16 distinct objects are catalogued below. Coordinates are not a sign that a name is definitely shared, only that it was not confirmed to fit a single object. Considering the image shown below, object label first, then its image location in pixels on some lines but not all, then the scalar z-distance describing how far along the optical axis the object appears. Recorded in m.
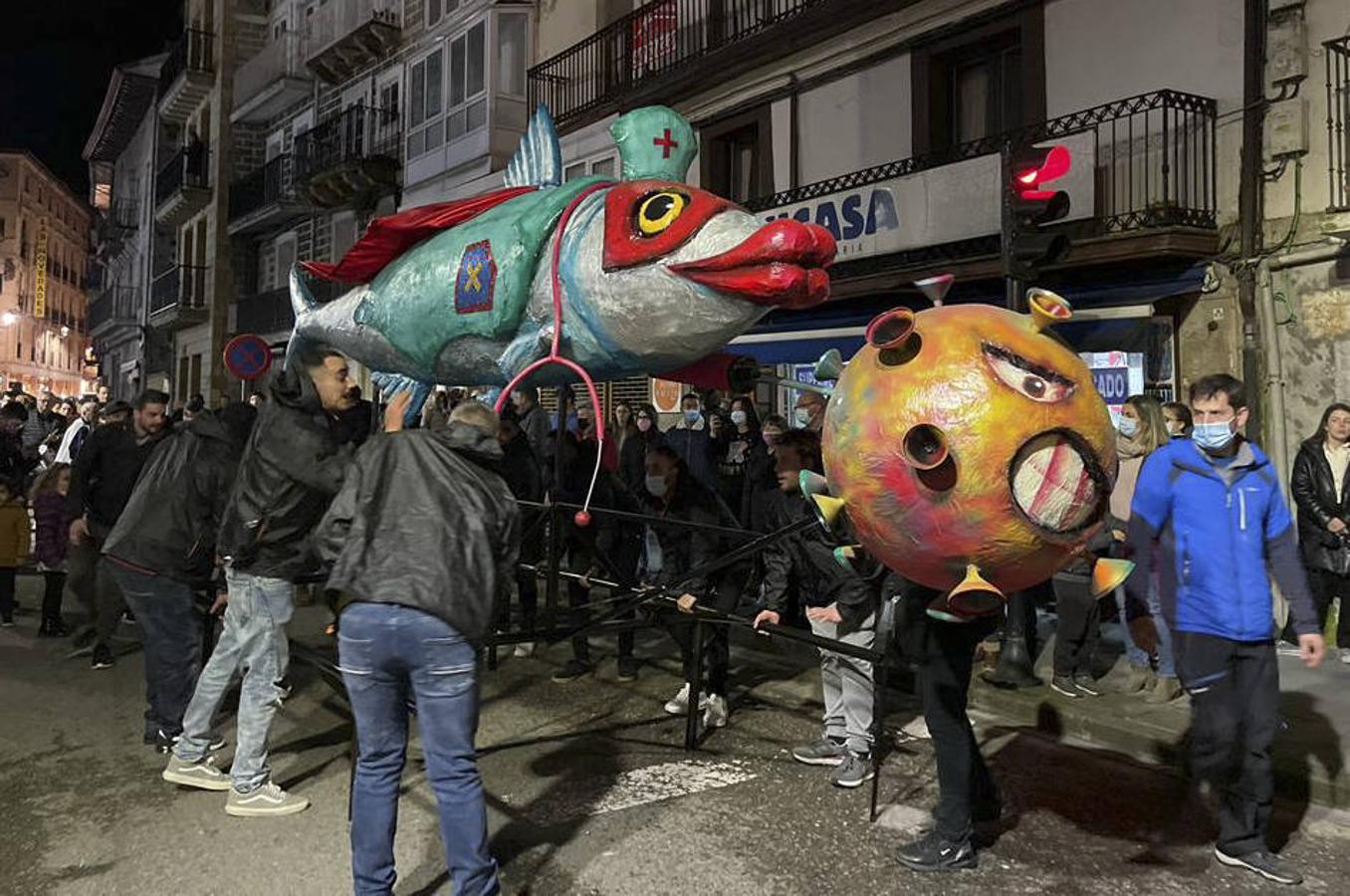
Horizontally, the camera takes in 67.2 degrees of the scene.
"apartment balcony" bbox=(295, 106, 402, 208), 20.23
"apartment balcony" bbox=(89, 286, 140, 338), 36.25
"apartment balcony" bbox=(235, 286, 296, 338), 24.08
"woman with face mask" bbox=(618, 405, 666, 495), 8.61
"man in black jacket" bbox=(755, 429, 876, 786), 4.67
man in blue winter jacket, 3.69
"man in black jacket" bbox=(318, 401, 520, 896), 3.04
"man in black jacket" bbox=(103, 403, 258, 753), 4.83
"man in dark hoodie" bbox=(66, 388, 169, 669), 6.51
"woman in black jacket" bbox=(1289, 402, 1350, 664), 6.54
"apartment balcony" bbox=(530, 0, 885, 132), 11.96
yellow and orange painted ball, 2.50
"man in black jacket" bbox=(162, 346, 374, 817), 4.21
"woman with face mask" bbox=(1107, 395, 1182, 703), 5.78
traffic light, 5.97
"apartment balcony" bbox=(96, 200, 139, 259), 36.84
